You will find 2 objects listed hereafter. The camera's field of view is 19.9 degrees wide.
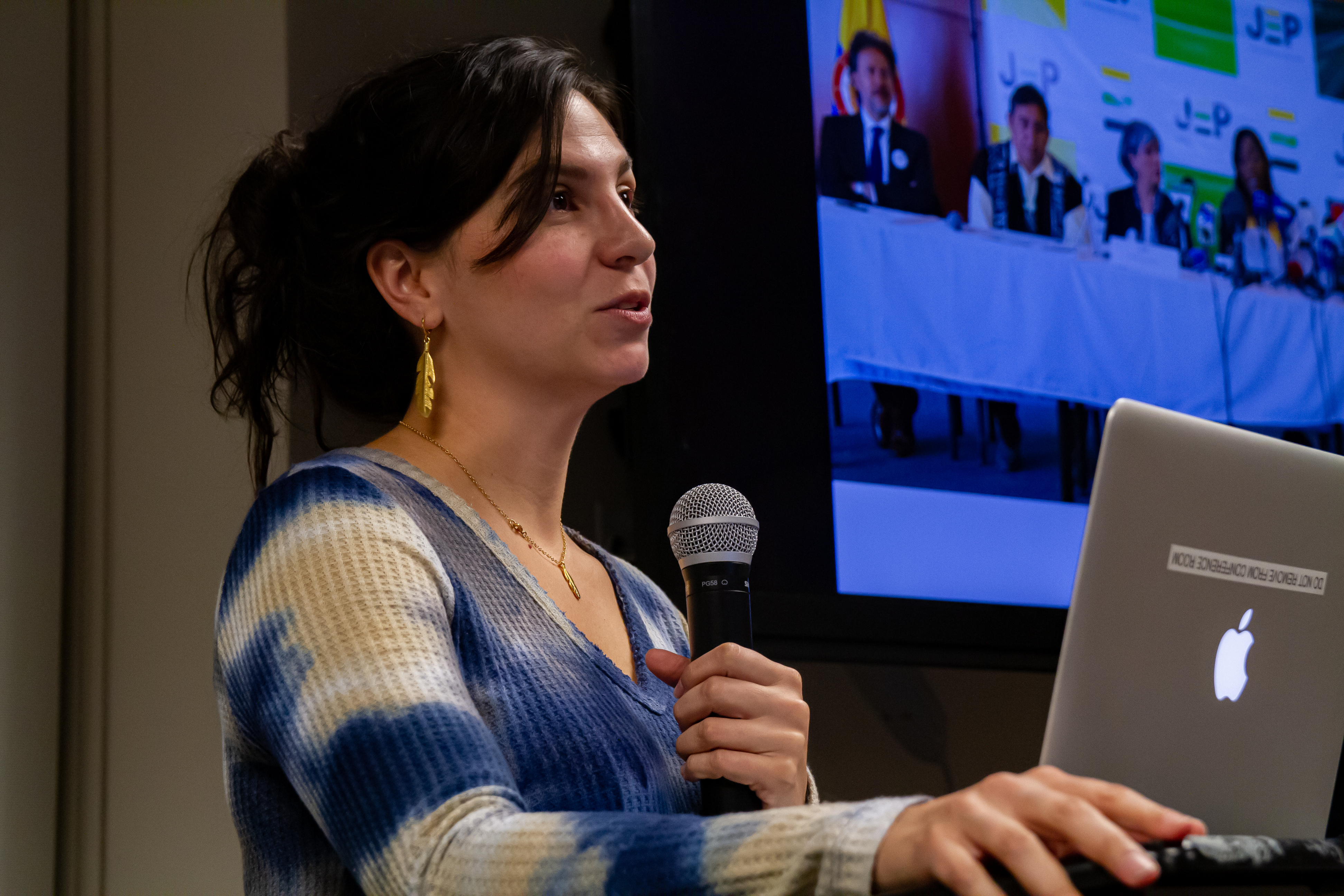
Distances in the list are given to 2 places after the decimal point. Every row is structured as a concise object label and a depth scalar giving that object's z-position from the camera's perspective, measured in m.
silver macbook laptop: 2.00
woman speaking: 1.87
